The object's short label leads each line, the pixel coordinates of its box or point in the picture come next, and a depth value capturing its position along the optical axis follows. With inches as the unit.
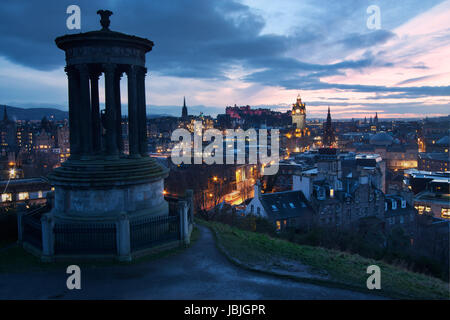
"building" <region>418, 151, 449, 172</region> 4215.1
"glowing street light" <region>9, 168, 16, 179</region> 2671.8
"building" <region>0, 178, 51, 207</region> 1862.7
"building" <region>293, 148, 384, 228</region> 1551.4
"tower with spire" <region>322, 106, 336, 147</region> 5600.4
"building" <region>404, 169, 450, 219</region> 2063.2
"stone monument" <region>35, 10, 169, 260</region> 573.6
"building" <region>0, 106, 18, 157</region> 6244.1
